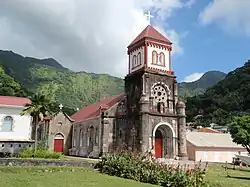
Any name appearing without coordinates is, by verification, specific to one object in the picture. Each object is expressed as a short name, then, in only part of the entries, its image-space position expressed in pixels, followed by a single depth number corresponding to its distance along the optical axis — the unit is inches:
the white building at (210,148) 1341.4
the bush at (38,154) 891.4
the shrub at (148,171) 478.4
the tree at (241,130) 1214.5
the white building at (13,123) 1090.4
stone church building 1128.3
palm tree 1048.7
